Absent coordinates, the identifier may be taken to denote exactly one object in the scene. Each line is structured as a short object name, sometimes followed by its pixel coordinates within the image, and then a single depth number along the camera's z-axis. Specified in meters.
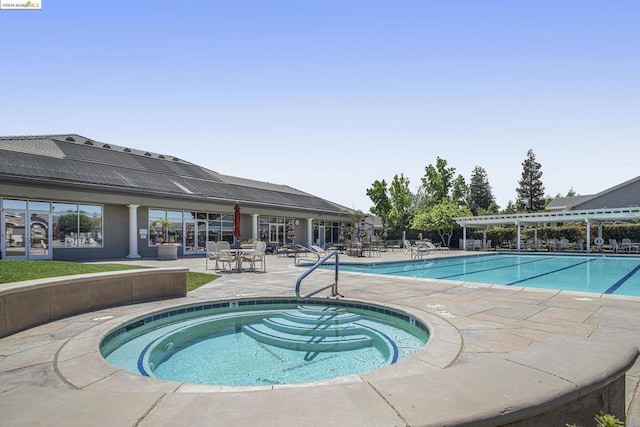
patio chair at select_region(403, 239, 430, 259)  20.28
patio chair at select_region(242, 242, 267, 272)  12.70
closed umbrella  15.84
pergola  22.65
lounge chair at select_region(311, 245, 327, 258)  19.17
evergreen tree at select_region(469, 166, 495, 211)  65.62
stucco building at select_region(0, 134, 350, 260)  15.12
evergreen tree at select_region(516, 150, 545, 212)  58.31
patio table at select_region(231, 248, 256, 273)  12.50
